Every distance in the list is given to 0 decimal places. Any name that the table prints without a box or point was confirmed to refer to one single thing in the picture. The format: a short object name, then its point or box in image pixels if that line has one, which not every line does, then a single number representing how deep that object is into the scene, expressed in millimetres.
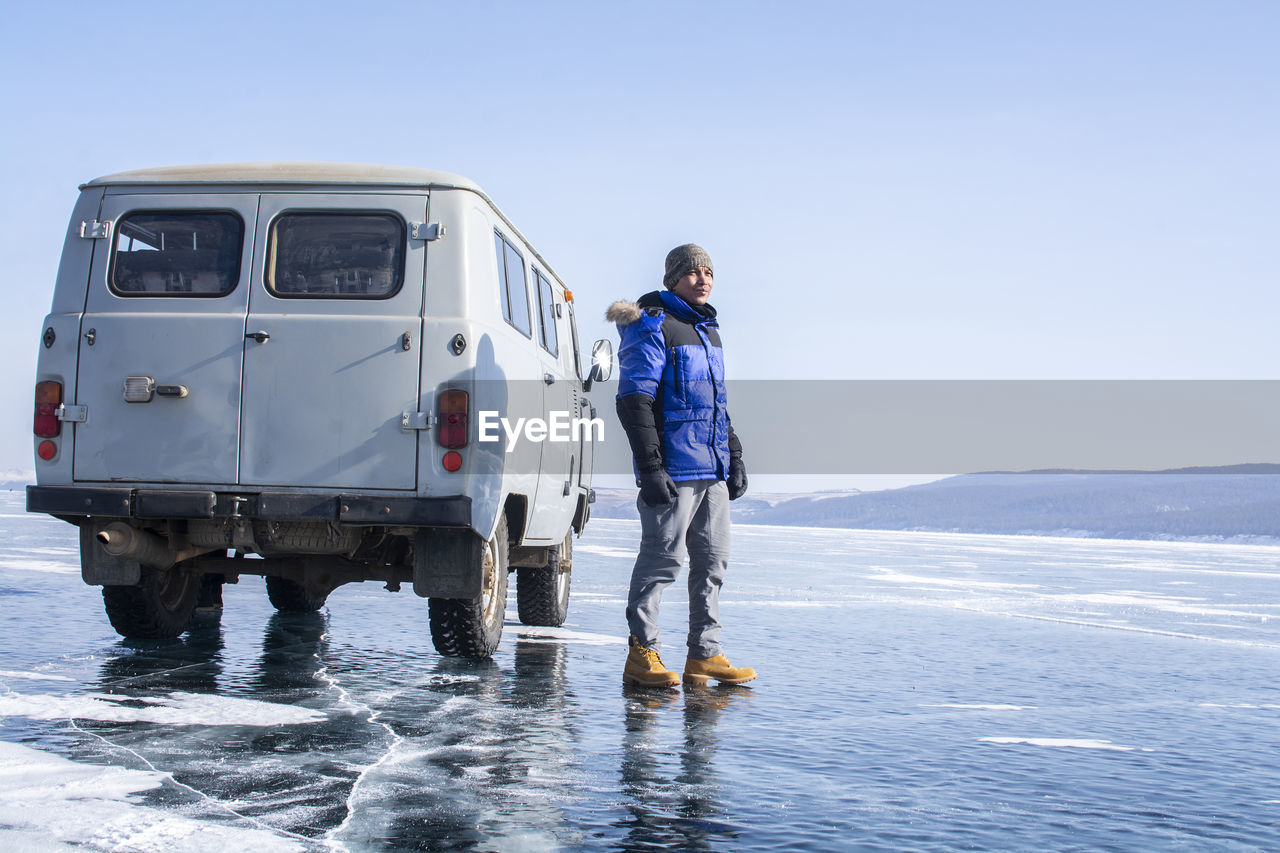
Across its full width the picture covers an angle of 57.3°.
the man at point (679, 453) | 5555
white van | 5309
